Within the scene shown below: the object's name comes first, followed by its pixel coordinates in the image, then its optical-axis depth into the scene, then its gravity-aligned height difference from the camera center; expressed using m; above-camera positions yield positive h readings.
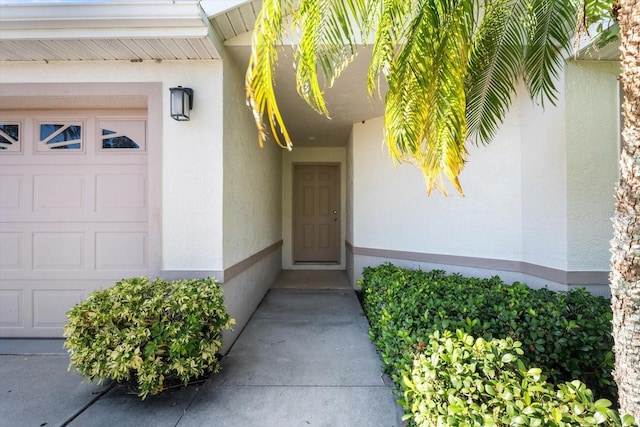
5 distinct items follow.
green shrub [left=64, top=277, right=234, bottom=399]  2.14 -0.93
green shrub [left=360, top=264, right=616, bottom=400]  2.04 -0.83
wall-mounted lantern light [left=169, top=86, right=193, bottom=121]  2.70 +1.02
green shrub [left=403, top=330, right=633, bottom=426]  1.17 -0.81
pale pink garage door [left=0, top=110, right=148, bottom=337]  3.12 -0.03
